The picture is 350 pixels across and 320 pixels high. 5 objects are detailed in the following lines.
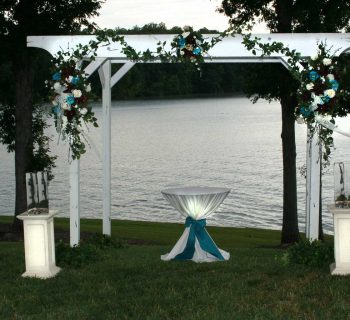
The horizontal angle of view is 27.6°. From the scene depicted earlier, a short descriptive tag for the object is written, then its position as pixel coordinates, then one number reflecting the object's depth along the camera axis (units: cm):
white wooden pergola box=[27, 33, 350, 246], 998
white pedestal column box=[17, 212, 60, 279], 942
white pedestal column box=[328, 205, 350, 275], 902
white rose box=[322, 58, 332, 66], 944
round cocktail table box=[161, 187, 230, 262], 1118
